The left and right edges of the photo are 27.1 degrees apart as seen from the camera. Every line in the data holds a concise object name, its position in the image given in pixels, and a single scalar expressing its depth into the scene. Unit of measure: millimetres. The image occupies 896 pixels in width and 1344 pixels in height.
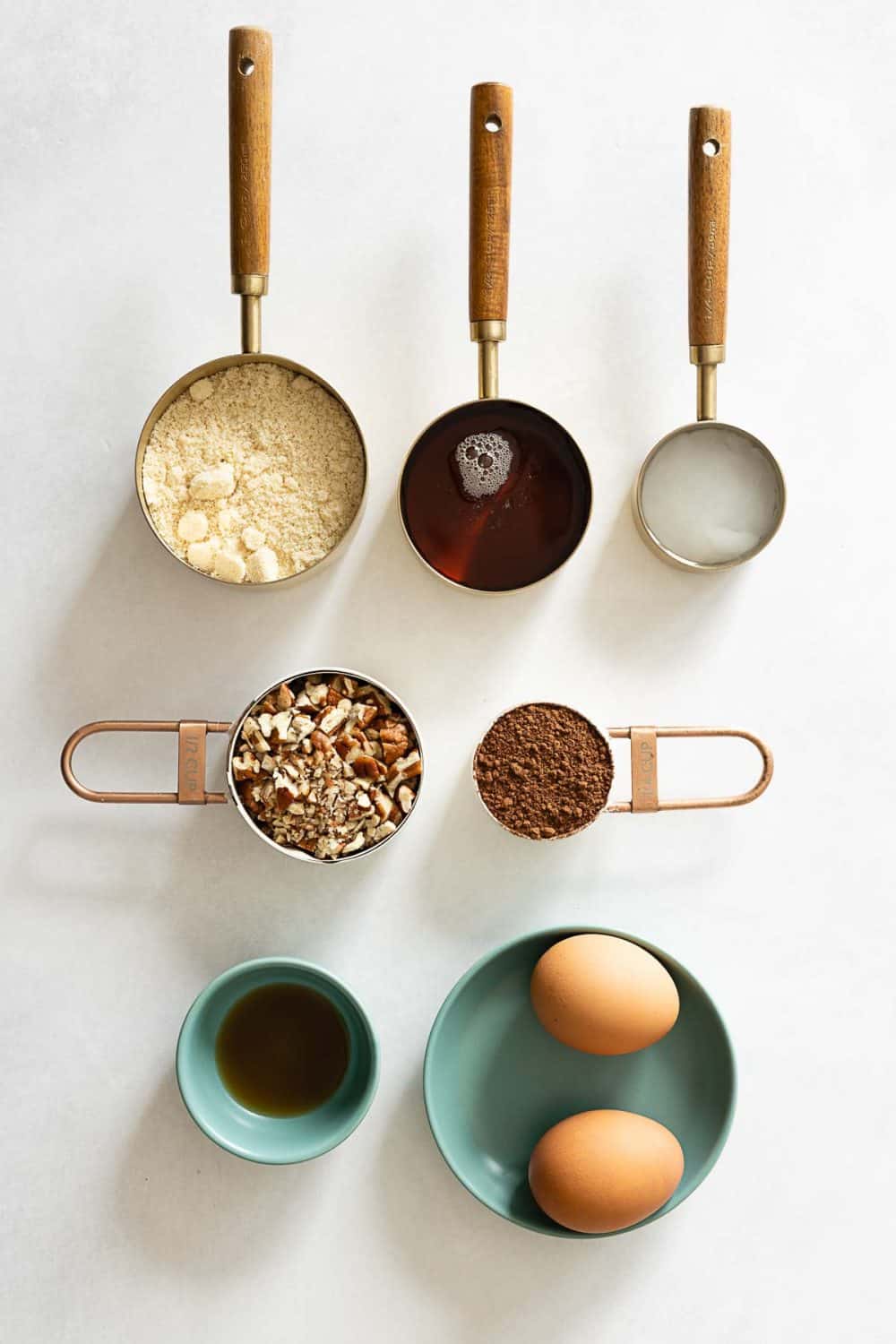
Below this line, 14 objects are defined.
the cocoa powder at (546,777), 711
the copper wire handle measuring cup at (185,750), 707
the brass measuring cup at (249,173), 697
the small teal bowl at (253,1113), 710
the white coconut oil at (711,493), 733
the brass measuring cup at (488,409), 705
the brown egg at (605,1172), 684
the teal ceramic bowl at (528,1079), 733
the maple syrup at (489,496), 723
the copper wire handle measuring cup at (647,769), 719
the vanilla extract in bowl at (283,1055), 732
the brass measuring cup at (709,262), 714
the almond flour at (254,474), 705
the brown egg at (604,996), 690
